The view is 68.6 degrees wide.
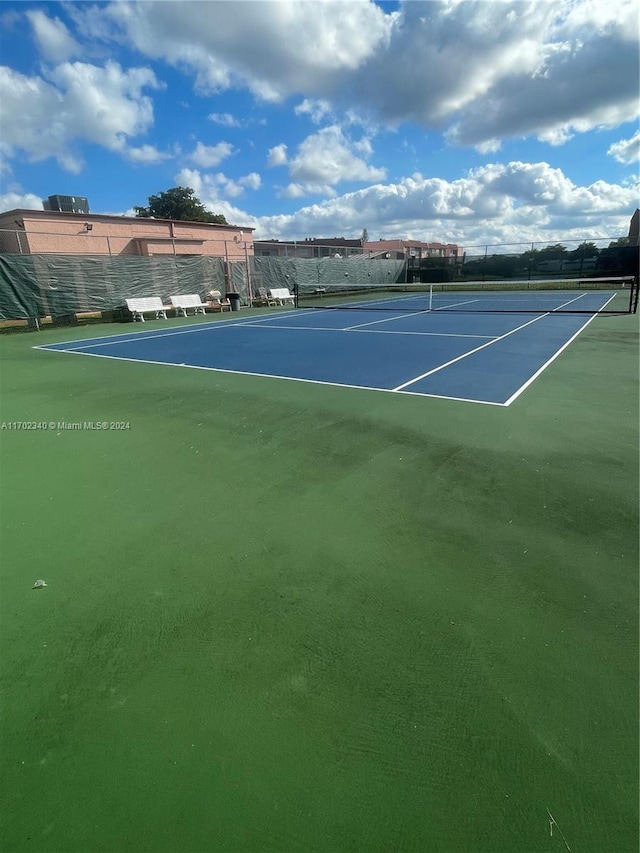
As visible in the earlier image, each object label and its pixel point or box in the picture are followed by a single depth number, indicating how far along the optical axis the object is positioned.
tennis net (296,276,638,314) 18.25
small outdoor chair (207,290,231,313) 21.02
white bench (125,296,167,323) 17.02
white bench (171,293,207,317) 18.39
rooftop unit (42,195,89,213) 30.41
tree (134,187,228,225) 53.06
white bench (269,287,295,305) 22.55
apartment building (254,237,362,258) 26.77
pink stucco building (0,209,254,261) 23.44
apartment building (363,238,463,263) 43.88
